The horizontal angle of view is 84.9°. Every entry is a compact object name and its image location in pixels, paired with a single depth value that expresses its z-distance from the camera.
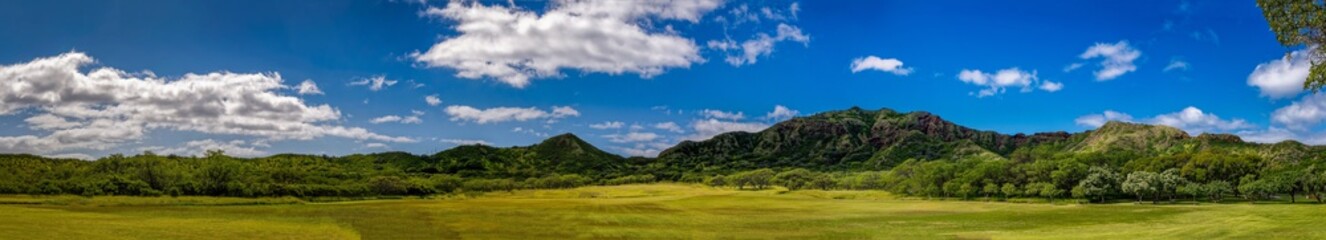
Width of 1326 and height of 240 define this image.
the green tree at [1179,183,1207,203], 131.00
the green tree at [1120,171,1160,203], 131.38
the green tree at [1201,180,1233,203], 132.25
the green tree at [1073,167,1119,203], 139.45
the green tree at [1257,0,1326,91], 36.59
